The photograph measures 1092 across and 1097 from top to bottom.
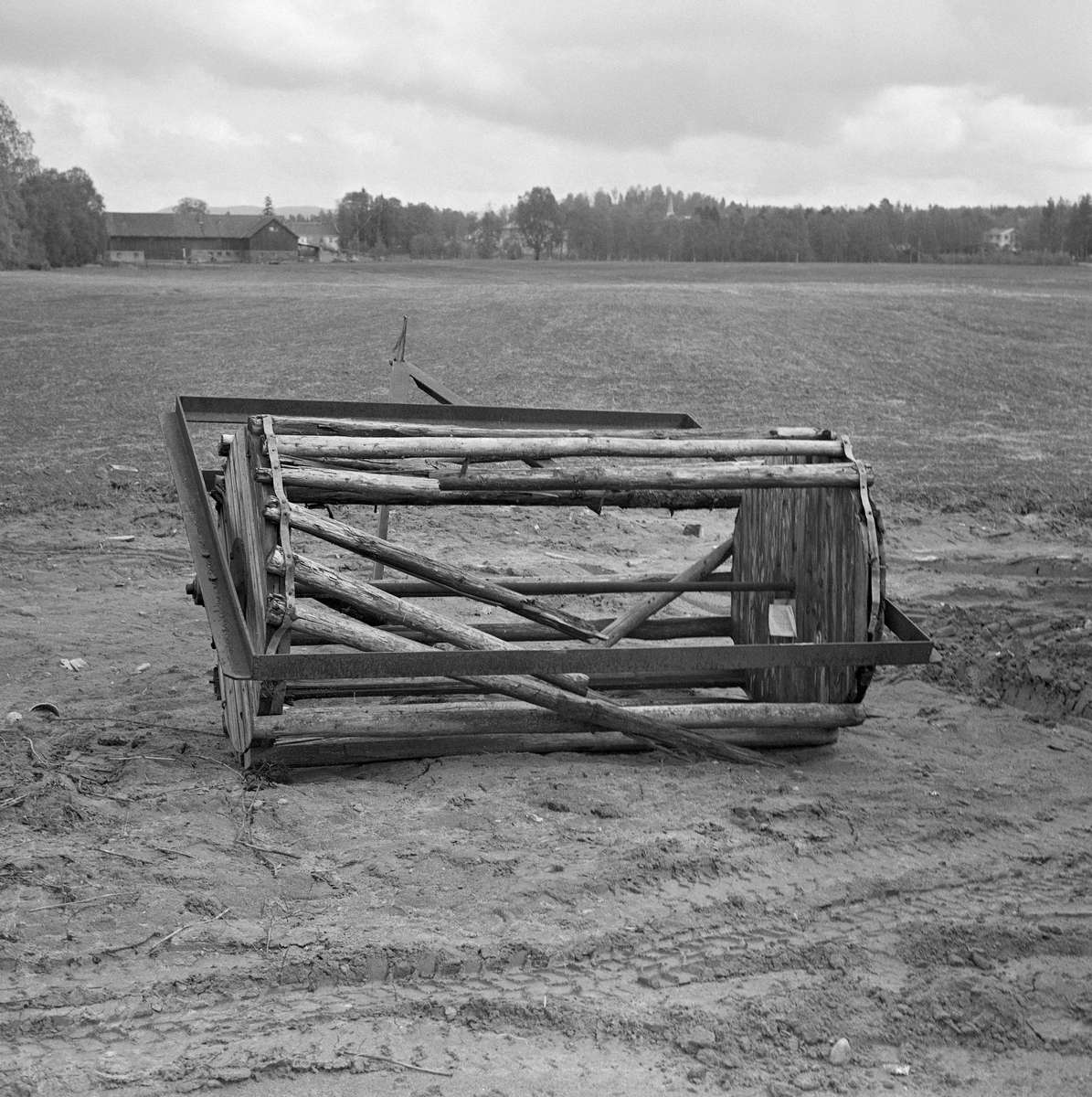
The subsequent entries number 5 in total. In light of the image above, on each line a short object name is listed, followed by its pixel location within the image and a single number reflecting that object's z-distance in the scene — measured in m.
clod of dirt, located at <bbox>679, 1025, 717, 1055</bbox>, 3.14
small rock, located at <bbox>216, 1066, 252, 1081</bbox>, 2.90
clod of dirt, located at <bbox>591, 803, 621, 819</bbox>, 4.47
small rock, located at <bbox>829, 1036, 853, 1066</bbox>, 3.12
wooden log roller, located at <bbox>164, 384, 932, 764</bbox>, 4.62
